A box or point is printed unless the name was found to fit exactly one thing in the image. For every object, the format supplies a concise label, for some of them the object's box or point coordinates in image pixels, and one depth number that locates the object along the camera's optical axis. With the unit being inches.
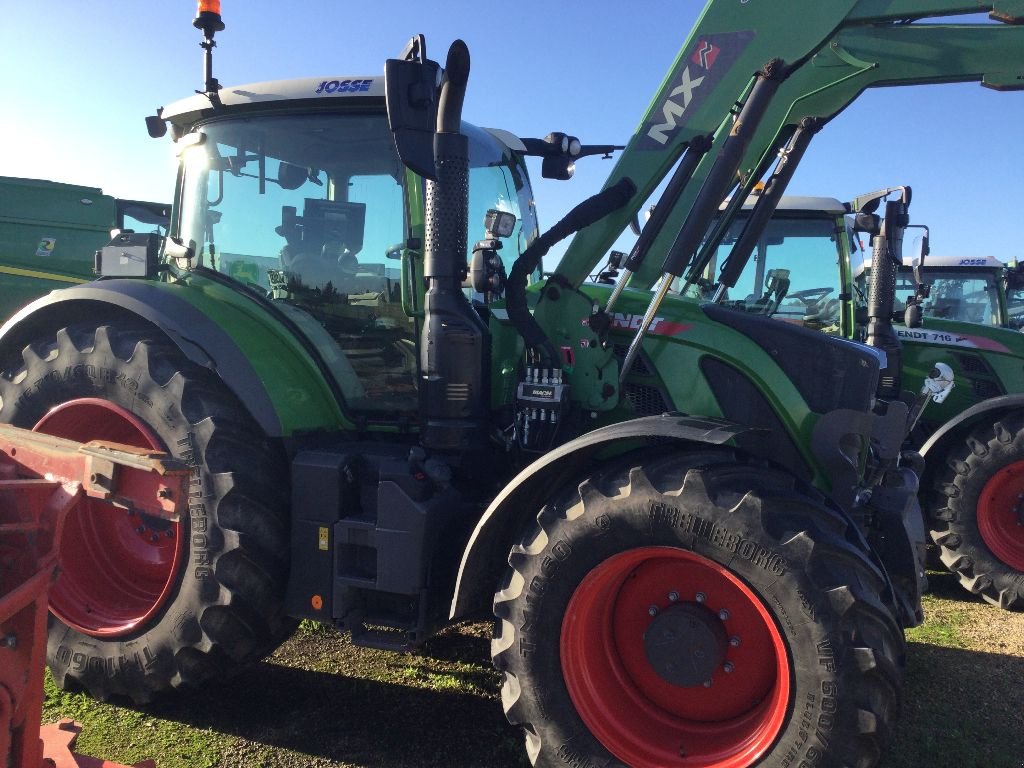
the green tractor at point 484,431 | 94.7
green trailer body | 396.2
